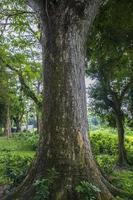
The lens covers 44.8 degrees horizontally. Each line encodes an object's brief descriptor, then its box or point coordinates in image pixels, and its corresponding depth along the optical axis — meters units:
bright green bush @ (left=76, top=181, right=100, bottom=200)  2.72
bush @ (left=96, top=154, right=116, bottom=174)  4.46
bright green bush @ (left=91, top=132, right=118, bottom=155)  10.87
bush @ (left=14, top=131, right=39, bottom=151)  11.31
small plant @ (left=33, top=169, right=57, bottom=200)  2.70
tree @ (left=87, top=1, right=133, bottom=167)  4.77
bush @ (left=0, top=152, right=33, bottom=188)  3.41
